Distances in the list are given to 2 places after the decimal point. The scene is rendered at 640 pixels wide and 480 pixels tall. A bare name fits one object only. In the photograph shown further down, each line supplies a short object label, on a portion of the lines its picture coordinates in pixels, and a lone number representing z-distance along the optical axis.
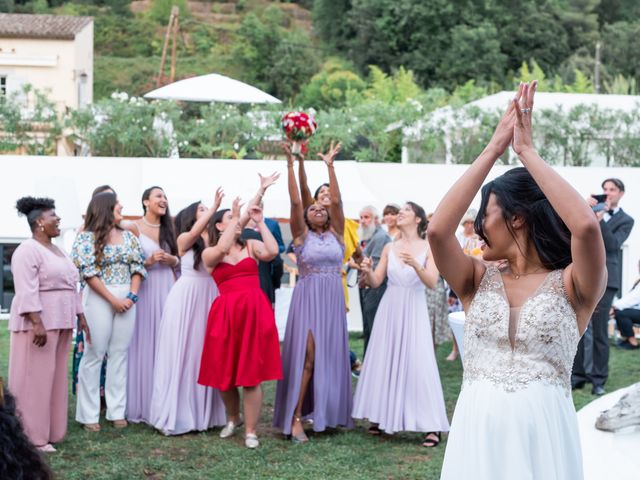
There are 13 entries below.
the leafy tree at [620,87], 34.94
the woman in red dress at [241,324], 7.56
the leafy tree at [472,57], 48.28
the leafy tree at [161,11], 73.25
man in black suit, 9.71
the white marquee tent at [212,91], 14.26
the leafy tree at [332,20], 58.25
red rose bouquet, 8.46
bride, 3.06
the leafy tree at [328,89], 45.75
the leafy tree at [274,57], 55.19
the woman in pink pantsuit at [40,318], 7.12
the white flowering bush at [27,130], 17.80
